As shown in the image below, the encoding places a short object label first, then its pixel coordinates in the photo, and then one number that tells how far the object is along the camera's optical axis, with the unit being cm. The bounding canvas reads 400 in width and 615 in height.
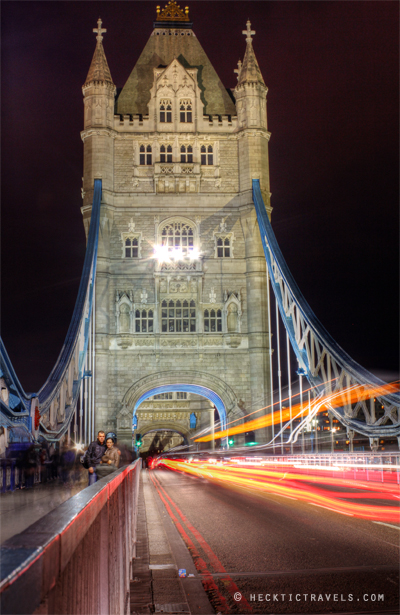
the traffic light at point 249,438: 3484
